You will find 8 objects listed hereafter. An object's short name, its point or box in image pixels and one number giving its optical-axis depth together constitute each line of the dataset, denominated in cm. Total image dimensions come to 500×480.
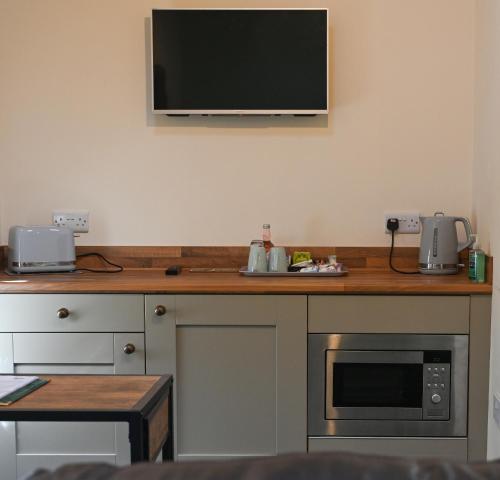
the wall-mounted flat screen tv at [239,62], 273
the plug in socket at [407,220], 279
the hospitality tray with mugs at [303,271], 253
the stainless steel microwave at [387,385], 230
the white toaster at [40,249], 261
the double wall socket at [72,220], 283
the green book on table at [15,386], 130
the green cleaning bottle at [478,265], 233
